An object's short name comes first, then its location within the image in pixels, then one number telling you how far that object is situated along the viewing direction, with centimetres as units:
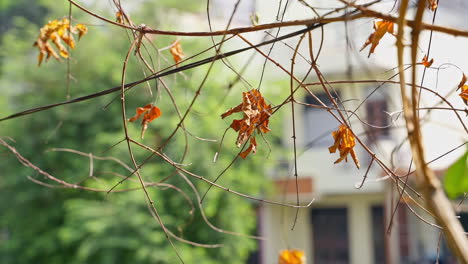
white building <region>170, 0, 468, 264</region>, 791
